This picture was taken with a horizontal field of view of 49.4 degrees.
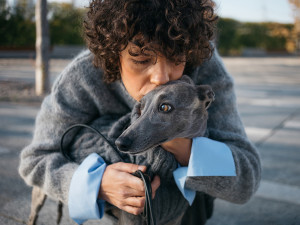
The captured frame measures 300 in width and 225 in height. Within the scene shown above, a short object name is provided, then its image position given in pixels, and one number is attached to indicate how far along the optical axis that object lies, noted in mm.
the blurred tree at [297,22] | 21438
